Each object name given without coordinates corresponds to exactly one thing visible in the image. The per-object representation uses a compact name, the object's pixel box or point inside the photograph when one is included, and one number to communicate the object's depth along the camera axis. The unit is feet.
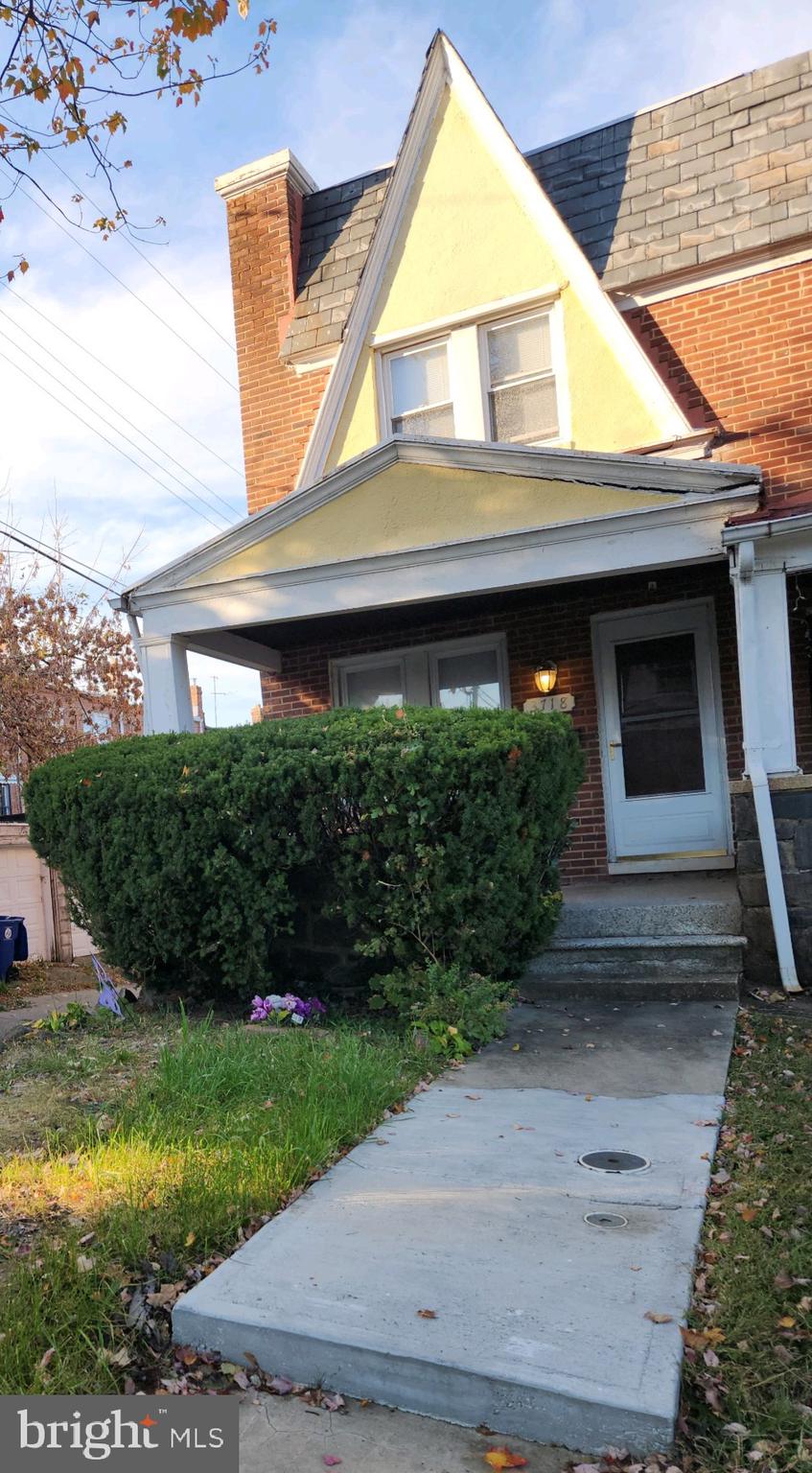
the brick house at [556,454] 22.90
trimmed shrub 17.30
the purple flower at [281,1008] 17.99
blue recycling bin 32.96
